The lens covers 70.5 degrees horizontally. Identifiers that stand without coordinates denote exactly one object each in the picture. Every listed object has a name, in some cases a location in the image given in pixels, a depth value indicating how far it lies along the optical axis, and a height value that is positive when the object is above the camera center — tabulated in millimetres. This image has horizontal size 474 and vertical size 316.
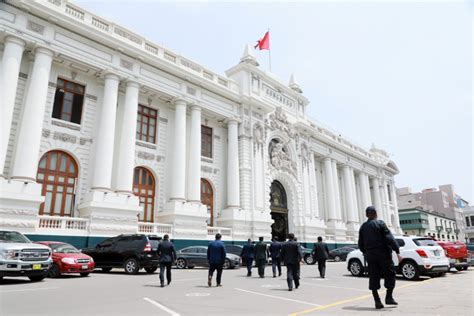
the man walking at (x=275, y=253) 14066 -239
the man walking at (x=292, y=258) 9922 -317
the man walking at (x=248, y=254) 14288 -275
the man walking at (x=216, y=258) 10180 -298
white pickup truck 9977 -235
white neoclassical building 17188 +7229
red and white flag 32100 +19024
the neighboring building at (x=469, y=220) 90750 +6801
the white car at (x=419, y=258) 12023 -423
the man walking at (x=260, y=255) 13703 -315
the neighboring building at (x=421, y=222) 70875 +4981
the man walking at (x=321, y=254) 13125 -276
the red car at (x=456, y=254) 14500 -360
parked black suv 14258 -185
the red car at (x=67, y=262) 12117 -446
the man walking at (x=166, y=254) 10547 -177
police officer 6582 -171
